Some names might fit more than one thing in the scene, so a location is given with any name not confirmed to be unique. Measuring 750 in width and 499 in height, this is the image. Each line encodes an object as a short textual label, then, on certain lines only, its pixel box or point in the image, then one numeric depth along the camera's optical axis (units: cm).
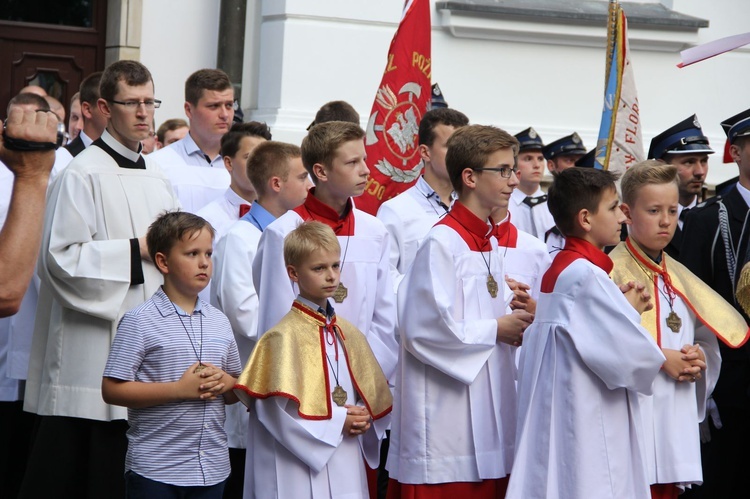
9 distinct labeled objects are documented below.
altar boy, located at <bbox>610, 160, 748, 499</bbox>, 992
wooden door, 1906
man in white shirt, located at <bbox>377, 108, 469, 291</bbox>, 1167
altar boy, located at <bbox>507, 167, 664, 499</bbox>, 904
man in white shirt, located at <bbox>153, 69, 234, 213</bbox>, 1329
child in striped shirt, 867
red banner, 1345
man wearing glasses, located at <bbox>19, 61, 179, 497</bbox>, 1028
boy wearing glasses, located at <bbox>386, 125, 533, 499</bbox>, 936
